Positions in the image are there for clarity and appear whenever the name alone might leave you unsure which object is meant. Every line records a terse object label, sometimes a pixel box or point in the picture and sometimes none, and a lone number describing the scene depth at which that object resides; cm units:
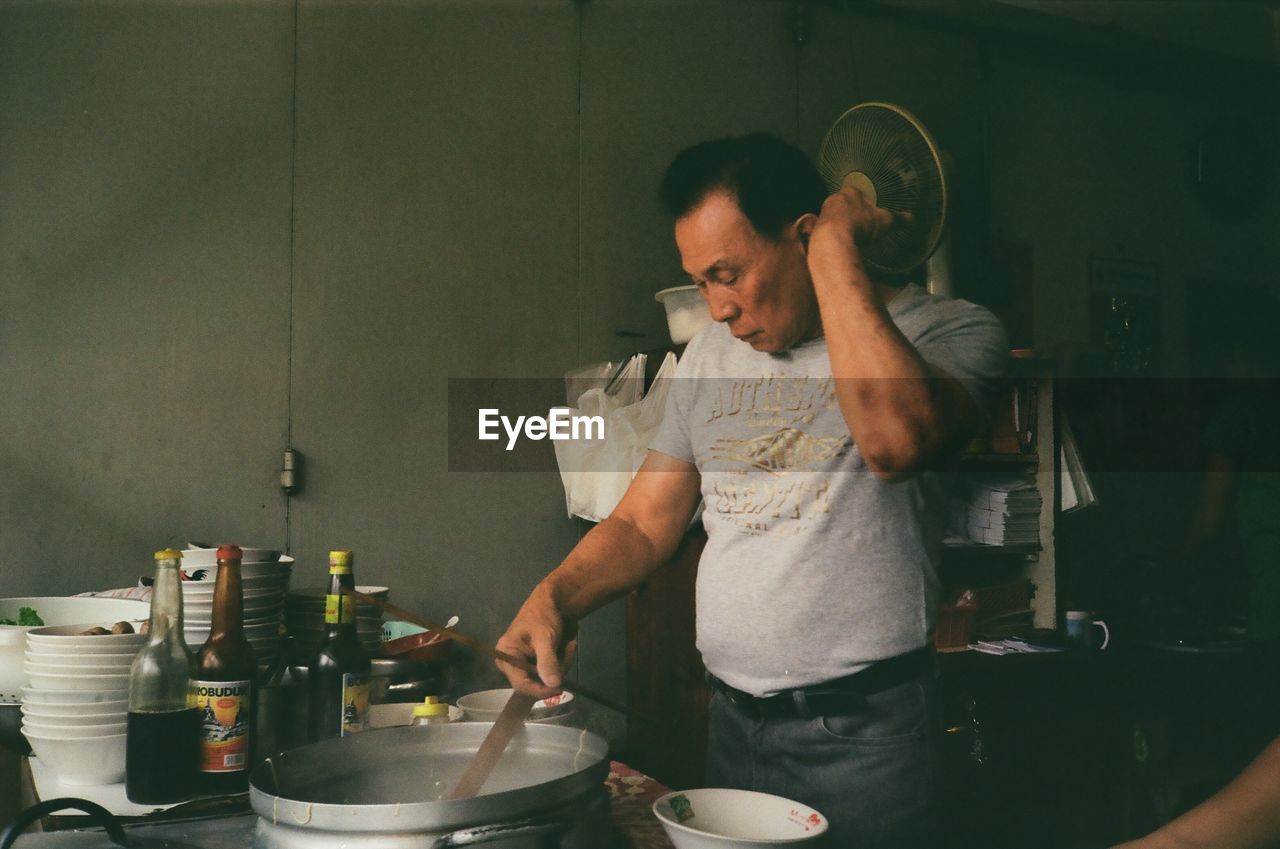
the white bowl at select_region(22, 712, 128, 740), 128
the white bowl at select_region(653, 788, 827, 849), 95
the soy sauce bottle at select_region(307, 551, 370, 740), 136
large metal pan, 78
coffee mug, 319
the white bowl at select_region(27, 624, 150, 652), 131
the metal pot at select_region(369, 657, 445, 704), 173
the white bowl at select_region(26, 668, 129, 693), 130
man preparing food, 146
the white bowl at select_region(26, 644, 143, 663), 131
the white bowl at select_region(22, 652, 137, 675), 130
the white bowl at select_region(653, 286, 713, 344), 295
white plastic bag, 289
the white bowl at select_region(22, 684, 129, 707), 130
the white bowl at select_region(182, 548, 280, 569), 157
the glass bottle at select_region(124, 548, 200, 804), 121
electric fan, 176
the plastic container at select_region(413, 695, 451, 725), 135
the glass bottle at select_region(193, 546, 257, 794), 124
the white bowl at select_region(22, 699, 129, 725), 129
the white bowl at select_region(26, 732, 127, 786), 129
